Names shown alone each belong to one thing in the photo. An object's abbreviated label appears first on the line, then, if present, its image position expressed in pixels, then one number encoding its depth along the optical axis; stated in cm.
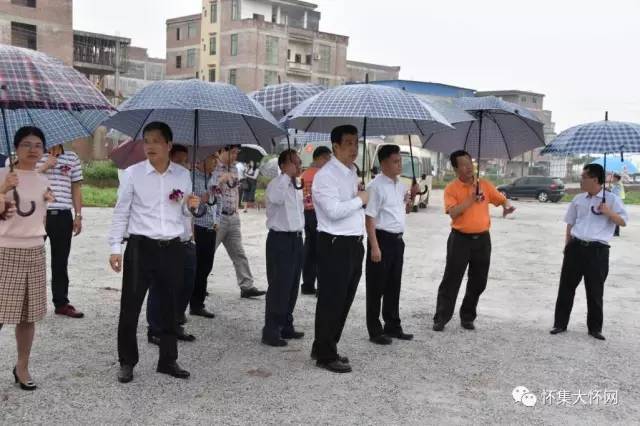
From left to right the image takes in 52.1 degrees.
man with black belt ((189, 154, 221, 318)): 627
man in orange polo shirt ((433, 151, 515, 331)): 616
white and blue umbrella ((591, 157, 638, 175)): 1258
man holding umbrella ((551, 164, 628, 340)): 605
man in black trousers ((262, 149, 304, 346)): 557
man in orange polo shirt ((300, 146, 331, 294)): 766
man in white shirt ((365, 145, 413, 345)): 555
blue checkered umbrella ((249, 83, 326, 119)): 629
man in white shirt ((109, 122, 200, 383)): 442
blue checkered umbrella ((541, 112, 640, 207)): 596
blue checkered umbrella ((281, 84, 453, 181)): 479
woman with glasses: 415
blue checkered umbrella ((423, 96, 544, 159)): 646
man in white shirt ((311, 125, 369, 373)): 474
